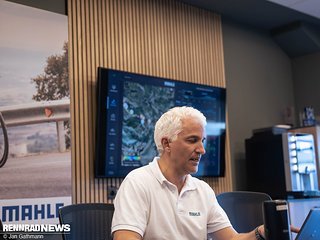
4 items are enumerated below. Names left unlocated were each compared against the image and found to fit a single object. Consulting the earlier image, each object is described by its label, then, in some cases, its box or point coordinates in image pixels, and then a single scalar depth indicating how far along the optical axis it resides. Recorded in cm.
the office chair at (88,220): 199
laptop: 142
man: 182
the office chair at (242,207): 266
